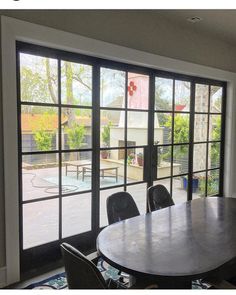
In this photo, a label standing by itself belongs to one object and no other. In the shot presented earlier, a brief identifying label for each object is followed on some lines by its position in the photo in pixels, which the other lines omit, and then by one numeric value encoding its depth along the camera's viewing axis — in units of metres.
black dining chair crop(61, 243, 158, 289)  1.37
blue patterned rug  2.34
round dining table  1.43
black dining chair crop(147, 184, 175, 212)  2.65
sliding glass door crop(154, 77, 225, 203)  3.81
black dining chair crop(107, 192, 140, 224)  2.27
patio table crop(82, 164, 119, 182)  3.02
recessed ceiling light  3.35
